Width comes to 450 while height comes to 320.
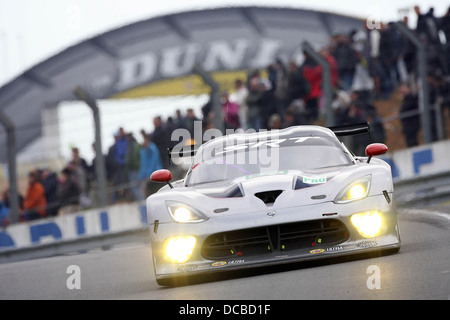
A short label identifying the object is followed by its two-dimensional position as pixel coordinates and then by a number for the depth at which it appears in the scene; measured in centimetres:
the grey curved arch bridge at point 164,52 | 3650
